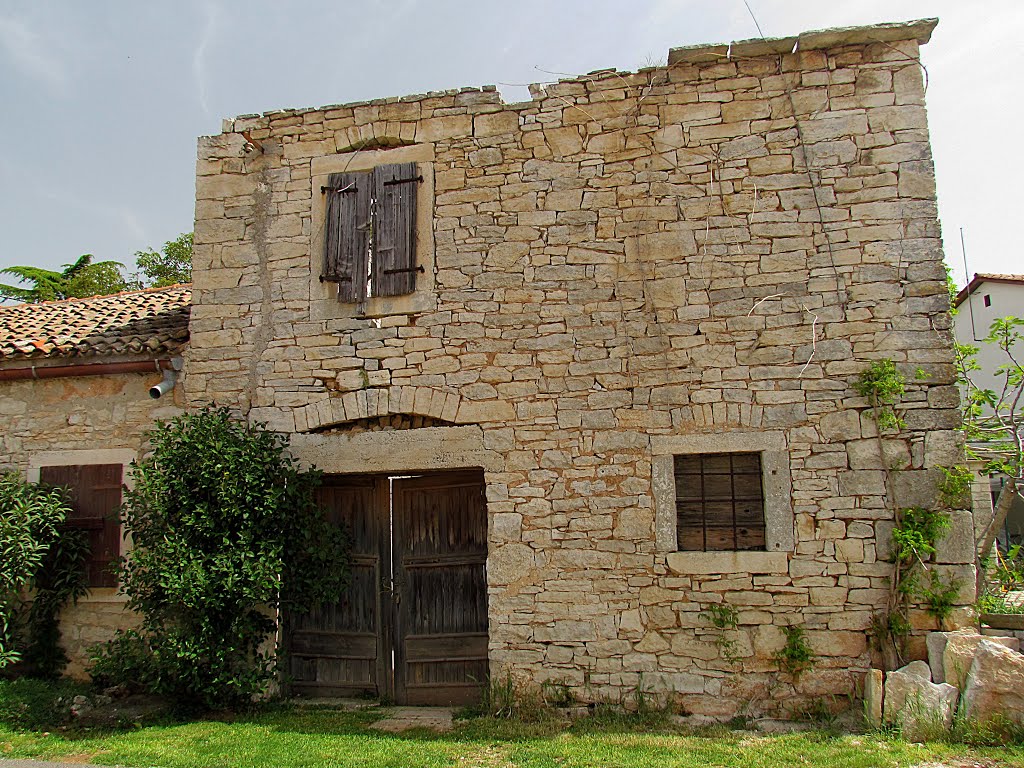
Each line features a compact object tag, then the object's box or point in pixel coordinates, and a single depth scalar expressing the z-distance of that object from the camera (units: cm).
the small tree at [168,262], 1902
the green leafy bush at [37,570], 681
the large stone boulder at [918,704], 511
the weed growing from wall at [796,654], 573
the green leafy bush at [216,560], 607
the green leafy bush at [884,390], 587
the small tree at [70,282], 1656
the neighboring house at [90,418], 716
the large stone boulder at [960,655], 529
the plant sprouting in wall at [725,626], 585
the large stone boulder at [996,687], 504
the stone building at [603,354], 595
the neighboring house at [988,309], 1580
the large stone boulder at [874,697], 532
